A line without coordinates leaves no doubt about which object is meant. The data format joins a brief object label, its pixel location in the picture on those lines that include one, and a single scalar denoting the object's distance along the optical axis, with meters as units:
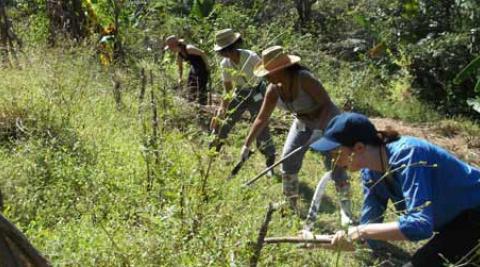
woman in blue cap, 2.69
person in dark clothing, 7.80
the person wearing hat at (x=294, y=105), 4.42
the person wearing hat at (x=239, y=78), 5.41
